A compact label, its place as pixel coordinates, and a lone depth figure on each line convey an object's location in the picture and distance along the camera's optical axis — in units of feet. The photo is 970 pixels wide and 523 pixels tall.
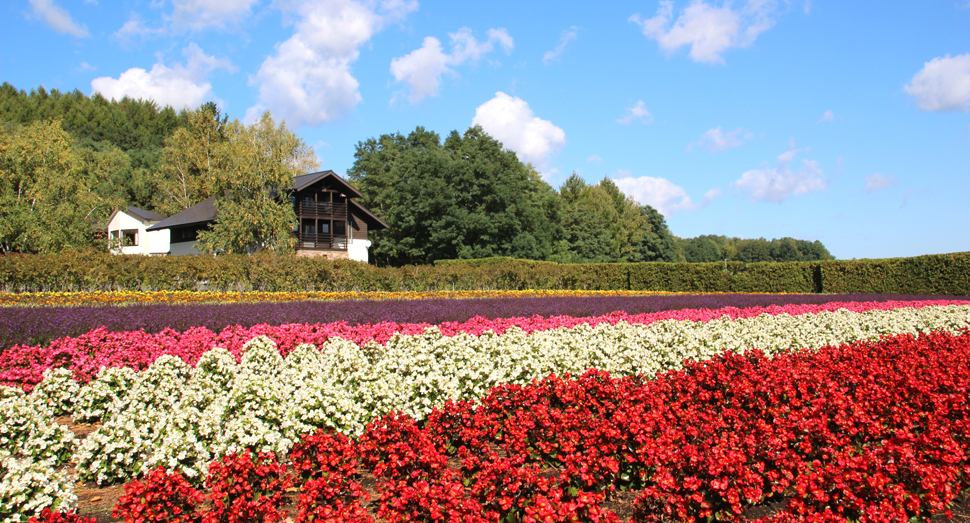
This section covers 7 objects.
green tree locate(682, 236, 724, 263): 366.67
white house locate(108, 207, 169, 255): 147.99
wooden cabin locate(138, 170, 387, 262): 124.88
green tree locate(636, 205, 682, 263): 214.69
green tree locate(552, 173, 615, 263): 172.45
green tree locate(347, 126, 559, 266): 130.11
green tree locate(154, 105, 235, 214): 165.99
